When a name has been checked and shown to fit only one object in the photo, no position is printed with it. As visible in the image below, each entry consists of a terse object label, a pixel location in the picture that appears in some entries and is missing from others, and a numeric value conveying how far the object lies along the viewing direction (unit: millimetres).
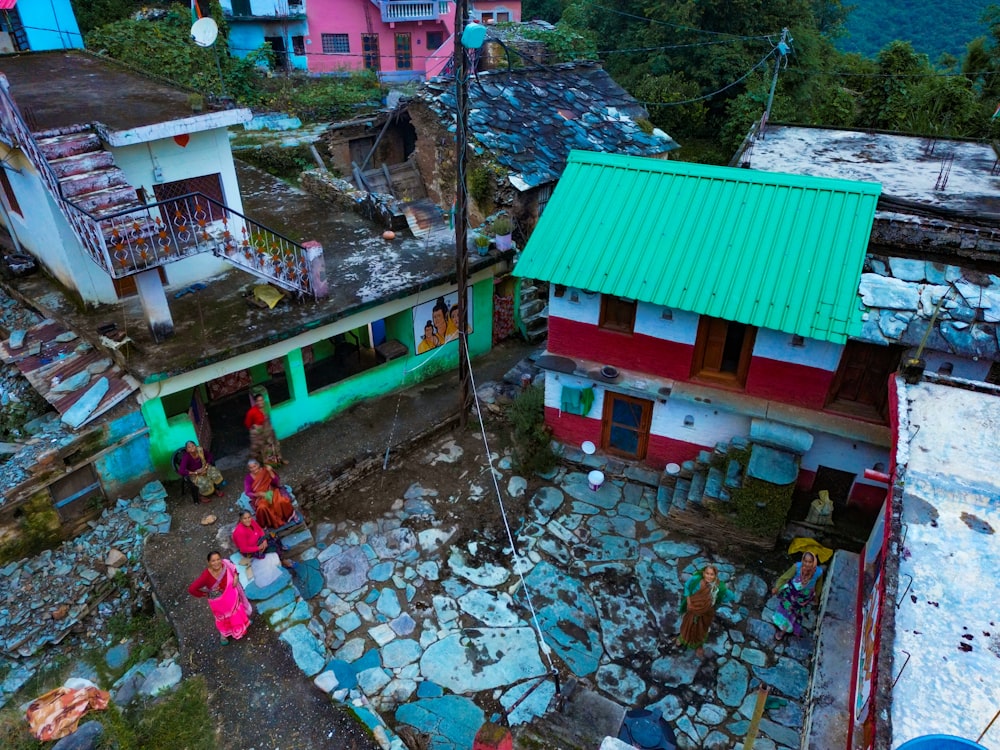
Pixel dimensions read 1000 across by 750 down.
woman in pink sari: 9289
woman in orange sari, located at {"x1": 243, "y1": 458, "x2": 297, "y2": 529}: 11422
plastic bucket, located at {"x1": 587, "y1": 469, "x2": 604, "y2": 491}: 13211
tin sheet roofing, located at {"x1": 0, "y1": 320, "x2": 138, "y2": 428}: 12023
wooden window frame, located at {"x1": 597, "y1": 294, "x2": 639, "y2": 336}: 12578
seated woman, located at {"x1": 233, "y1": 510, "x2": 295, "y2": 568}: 10586
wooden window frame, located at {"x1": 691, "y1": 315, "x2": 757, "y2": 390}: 11945
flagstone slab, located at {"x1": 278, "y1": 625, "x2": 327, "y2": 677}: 9602
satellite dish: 13355
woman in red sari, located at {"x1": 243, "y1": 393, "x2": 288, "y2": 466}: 13031
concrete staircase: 11578
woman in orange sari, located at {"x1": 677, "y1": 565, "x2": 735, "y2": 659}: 9820
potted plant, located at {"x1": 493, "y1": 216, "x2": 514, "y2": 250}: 16328
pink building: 39562
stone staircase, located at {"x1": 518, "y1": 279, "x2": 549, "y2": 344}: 18234
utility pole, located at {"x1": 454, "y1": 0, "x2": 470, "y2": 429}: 11492
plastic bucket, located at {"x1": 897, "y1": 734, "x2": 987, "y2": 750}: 4980
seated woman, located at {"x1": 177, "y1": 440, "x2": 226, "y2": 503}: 12062
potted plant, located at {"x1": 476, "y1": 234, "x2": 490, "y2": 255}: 16156
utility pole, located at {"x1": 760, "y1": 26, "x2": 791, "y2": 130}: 17000
